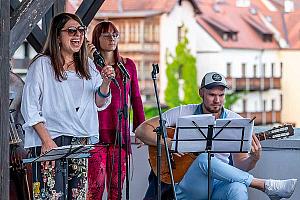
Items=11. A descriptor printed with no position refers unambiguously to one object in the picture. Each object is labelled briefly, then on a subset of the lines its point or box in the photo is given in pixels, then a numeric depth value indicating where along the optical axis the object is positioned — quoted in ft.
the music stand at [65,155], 19.80
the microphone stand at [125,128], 22.41
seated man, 23.52
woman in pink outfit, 22.77
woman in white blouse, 20.37
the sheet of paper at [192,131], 22.22
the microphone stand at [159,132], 21.83
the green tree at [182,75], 218.62
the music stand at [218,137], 22.29
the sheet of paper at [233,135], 22.33
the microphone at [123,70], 22.24
